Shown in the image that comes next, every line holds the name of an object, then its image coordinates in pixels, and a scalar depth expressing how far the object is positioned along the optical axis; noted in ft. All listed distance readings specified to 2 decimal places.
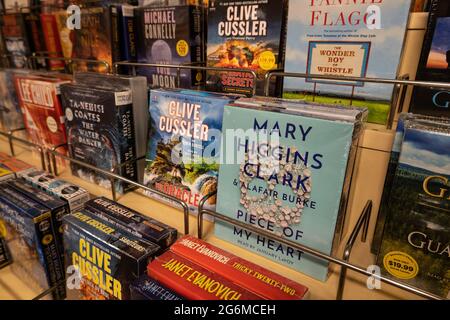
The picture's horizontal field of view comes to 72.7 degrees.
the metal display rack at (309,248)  1.52
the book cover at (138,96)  2.80
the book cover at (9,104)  3.94
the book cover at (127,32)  3.48
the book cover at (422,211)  1.62
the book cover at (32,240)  2.28
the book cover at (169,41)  3.12
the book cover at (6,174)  2.78
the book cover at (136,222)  2.07
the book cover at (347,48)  2.11
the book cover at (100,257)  1.89
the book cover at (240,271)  1.63
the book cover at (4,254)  2.65
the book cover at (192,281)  1.61
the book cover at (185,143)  2.39
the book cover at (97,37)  3.43
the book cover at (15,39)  4.58
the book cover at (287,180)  1.77
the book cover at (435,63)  1.98
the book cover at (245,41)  2.56
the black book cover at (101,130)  2.75
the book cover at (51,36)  4.23
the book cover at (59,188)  2.52
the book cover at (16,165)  2.96
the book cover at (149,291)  1.65
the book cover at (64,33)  4.01
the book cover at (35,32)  4.44
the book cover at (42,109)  3.30
